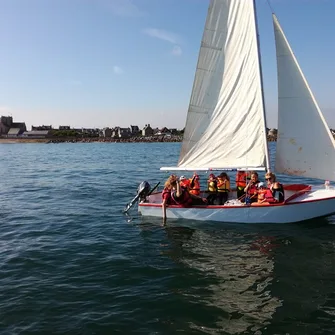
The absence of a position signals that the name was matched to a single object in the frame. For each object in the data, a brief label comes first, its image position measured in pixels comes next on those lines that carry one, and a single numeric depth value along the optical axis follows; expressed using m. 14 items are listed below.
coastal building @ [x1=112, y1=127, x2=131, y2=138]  196.94
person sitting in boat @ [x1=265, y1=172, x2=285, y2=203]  14.70
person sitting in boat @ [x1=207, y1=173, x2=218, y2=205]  17.09
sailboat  14.98
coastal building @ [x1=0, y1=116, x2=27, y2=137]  185.10
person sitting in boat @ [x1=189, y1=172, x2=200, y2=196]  17.12
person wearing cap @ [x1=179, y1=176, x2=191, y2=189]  16.99
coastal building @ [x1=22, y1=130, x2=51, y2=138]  178.75
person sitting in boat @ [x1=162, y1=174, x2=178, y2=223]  16.05
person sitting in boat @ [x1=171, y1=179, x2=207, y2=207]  15.93
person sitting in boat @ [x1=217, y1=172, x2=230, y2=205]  16.92
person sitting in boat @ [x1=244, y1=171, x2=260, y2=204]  15.49
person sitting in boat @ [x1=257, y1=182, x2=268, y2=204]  14.85
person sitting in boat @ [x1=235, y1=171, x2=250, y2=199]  16.94
